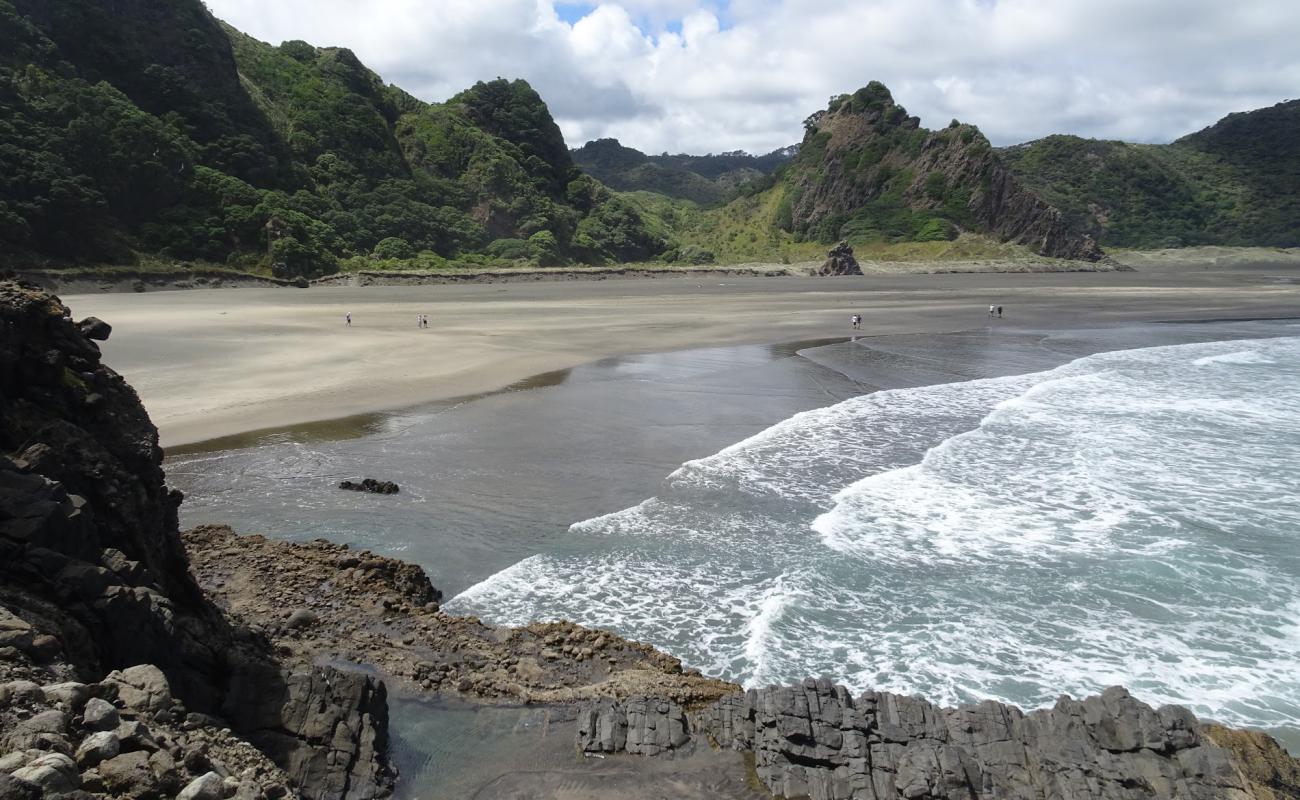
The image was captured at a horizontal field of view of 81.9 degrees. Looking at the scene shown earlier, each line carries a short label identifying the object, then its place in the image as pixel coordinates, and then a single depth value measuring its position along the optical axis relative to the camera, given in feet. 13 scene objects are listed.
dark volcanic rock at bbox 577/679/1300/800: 19.58
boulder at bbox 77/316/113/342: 25.32
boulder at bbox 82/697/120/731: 13.88
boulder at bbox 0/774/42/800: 11.05
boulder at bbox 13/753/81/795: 11.49
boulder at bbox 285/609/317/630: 28.48
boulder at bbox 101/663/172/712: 16.10
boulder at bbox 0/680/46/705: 13.25
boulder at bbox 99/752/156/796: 12.86
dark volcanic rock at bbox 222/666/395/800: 19.76
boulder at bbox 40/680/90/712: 13.92
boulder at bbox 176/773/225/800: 13.35
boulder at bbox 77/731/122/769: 13.02
